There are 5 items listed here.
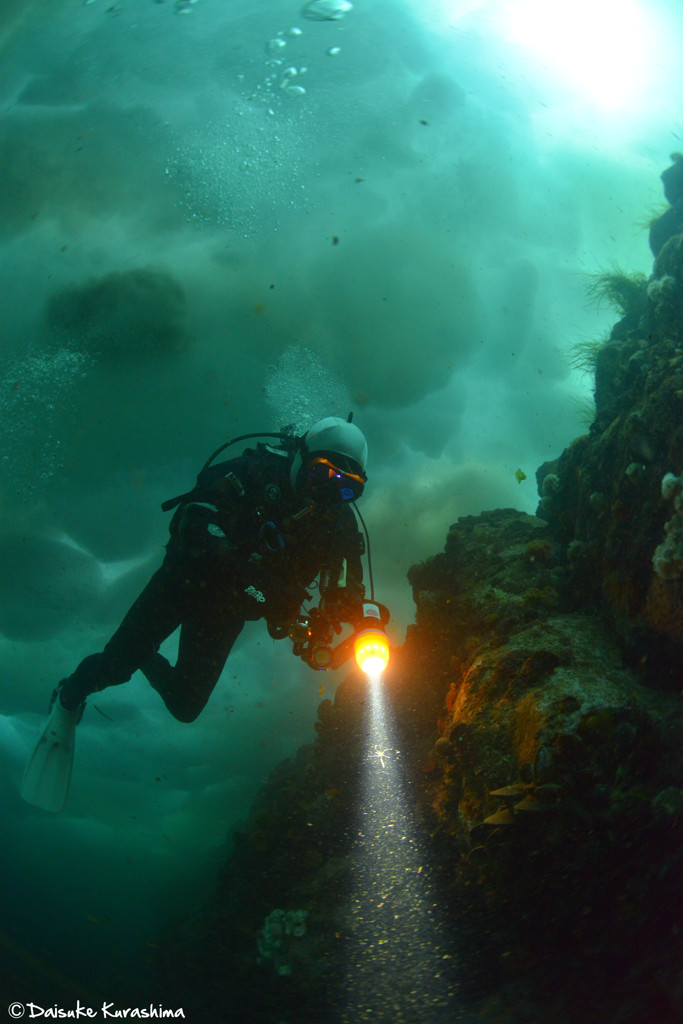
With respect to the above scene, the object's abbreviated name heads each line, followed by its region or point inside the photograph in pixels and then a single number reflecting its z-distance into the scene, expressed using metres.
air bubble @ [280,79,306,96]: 8.03
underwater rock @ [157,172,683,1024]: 2.24
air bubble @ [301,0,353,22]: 6.46
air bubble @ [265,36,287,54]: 6.99
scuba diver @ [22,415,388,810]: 3.98
